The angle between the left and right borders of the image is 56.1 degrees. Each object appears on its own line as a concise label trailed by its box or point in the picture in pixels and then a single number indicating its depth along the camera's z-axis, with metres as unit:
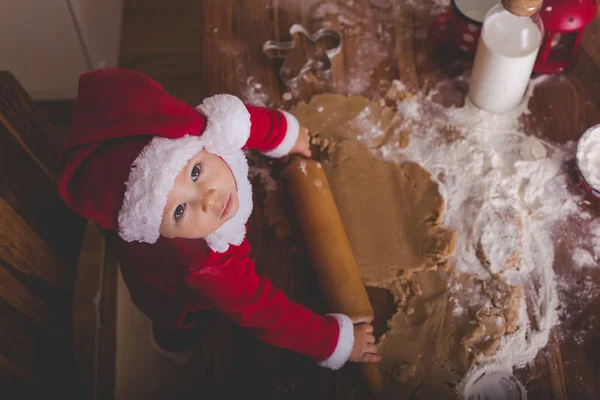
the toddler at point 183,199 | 0.72
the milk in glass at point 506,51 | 0.98
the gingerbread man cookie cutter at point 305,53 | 1.13
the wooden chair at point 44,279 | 0.98
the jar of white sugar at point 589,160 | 0.95
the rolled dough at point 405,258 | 0.88
